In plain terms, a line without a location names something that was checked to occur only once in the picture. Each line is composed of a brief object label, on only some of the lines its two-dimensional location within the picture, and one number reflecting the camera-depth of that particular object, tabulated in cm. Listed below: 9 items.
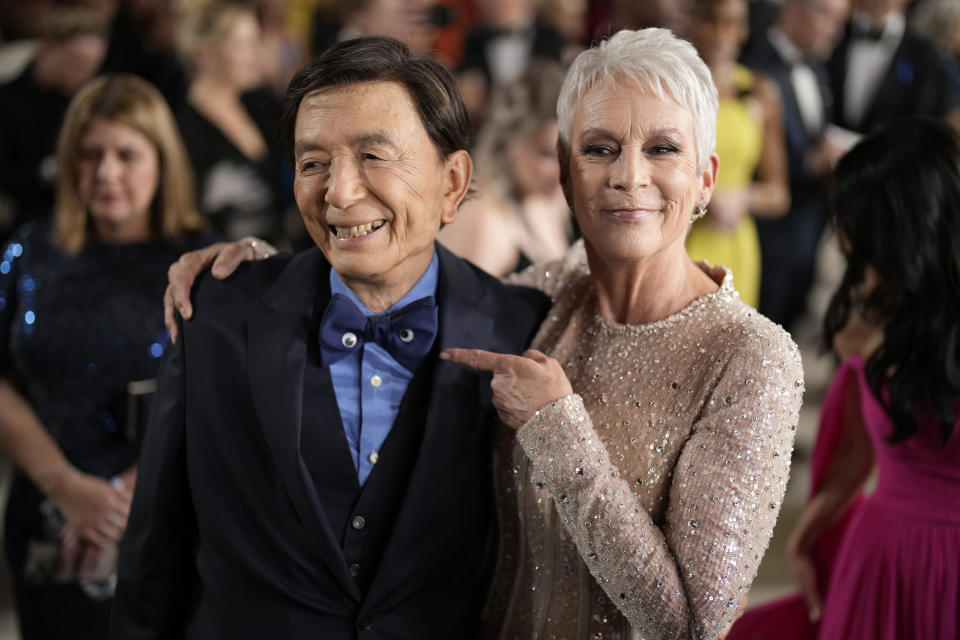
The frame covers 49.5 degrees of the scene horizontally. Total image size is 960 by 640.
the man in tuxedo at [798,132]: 516
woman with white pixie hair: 152
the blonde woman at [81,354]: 248
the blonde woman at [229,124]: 425
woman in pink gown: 218
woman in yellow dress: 445
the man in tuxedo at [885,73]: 547
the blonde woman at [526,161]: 359
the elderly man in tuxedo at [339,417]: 157
